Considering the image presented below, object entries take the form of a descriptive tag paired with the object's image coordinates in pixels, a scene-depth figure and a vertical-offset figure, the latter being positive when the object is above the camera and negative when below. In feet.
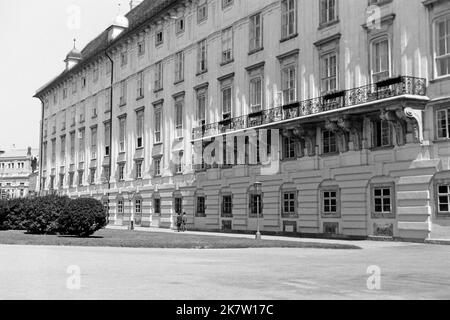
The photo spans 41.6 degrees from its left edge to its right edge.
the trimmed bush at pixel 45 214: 109.40 -0.31
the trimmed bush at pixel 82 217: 96.68 -0.79
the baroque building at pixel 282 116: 88.33 +18.58
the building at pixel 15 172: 509.76 +35.12
